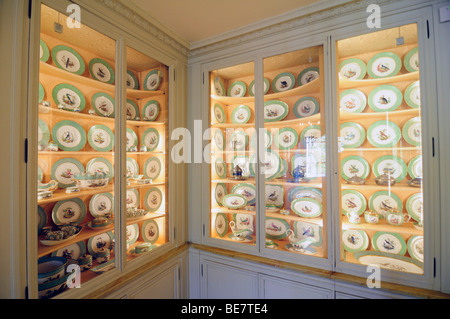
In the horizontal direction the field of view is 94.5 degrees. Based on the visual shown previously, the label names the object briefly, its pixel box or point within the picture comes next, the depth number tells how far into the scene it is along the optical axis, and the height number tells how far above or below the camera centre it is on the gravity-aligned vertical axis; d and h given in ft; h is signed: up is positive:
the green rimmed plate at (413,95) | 4.20 +1.37
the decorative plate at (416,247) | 4.14 -1.78
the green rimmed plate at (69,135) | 4.01 +0.58
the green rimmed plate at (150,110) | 5.72 +1.48
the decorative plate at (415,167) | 4.14 -0.13
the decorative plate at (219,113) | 6.49 +1.55
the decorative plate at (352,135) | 4.90 +0.63
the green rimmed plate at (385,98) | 4.57 +1.42
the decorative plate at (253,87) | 5.65 +2.10
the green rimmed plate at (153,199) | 5.73 -1.01
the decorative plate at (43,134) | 3.57 +0.54
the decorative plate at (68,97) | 4.06 +1.37
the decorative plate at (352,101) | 4.96 +1.45
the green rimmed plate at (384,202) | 4.64 -0.93
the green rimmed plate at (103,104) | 4.59 +1.33
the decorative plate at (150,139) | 5.70 +0.68
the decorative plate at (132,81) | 5.01 +2.04
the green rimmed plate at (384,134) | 4.59 +0.62
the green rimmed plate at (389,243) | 4.53 -1.84
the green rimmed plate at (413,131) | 4.17 +0.61
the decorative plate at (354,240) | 4.83 -1.84
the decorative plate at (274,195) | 5.67 -0.90
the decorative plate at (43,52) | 3.55 +1.96
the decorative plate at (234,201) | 6.22 -1.17
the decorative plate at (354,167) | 4.91 -0.14
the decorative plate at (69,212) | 4.09 -0.98
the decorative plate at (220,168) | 6.48 -0.17
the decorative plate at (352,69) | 4.91 +2.19
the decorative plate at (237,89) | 6.15 +2.22
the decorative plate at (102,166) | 4.56 -0.05
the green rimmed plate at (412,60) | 4.18 +2.08
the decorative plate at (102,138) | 4.58 +0.57
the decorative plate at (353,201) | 4.92 -0.95
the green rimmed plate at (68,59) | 3.96 +2.10
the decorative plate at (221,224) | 6.41 -1.92
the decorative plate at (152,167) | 5.72 -0.11
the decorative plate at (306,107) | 5.14 +1.41
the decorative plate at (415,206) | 4.18 -0.95
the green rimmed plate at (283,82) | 5.60 +2.17
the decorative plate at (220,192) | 6.50 -0.92
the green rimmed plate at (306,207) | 5.06 -1.15
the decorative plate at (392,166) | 4.49 -0.11
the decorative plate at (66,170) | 4.01 -0.13
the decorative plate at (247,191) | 5.98 -0.85
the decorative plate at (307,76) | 5.07 +2.17
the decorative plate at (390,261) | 4.20 -2.16
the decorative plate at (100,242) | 4.59 -1.75
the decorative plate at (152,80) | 5.65 +2.30
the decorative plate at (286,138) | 5.54 +0.65
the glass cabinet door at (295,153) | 5.02 +0.24
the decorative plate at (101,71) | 4.55 +2.06
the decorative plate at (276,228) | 5.62 -1.79
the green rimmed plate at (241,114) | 6.10 +1.44
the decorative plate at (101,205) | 4.59 -0.91
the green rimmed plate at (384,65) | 4.57 +2.17
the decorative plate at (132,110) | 5.12 +1.35
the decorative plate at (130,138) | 5.23 +0.64
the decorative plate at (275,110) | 5.66 +1.42
